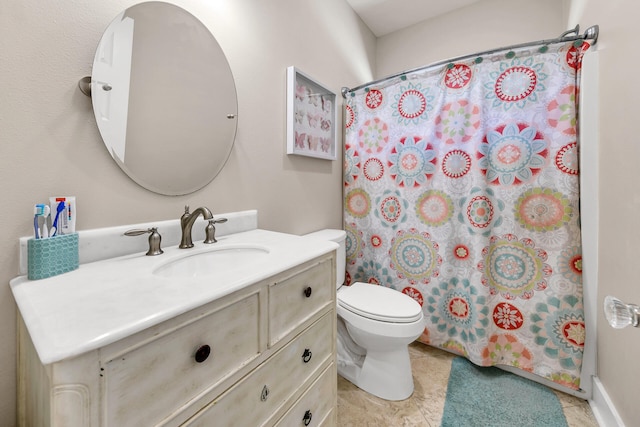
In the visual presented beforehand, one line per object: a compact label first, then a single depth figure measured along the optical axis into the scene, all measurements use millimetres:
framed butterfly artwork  1491
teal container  653
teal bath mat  1229
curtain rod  1221
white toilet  1285
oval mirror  858
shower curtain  1354
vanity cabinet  409
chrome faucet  965
